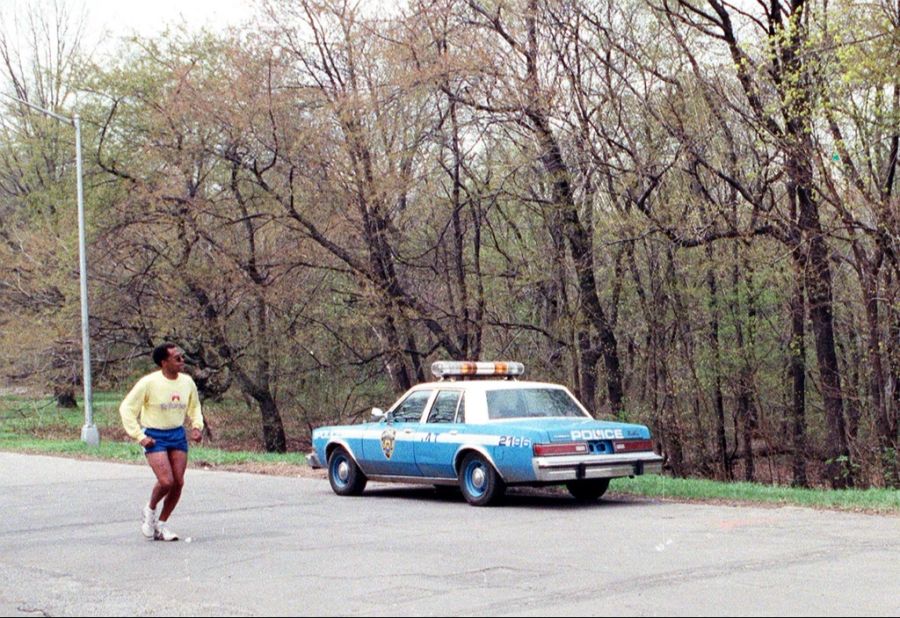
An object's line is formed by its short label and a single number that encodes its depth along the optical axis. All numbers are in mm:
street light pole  28109
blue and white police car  13469
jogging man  11484
